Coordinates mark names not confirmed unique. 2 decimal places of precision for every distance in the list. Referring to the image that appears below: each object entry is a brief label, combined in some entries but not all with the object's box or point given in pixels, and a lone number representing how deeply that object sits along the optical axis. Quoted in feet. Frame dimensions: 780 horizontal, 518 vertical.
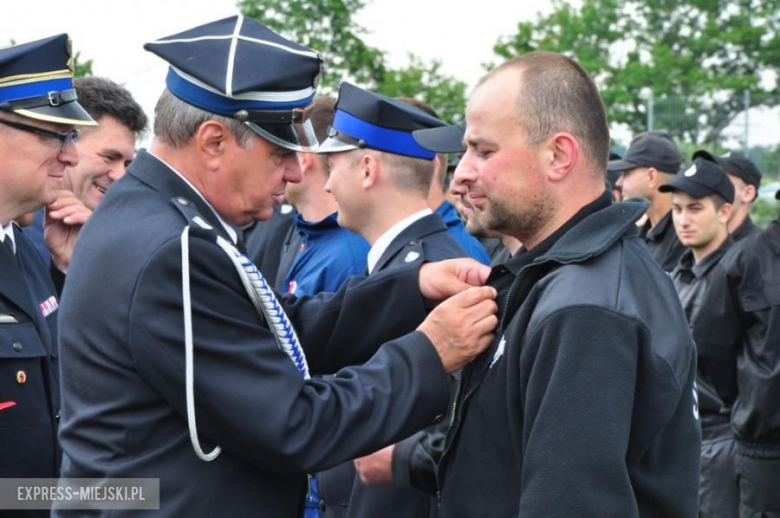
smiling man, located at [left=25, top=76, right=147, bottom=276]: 16.12
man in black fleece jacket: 7.77
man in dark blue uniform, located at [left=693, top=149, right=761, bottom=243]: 25.27
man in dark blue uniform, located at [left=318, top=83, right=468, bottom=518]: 14.42
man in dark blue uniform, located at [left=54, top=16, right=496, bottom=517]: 8.53
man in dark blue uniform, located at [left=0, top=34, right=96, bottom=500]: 11.35
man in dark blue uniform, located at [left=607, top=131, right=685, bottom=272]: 28.84
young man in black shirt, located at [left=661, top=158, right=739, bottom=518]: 21.29
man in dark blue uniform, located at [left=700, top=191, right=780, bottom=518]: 19.62
